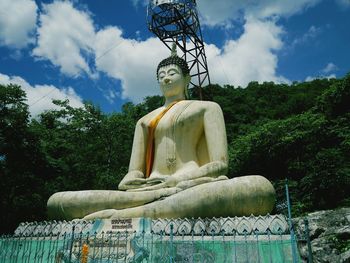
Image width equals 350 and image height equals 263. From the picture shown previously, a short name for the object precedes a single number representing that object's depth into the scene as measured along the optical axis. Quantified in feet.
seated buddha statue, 16.83
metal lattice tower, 46.74
